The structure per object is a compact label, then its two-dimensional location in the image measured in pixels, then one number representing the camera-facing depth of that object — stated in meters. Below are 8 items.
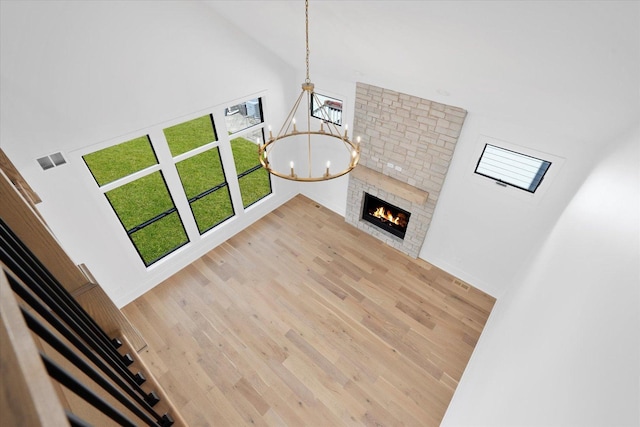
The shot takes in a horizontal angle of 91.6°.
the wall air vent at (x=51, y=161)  3.22
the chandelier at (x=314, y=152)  5.55
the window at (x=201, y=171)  6.92
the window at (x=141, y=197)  6.06
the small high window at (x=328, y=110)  5.31
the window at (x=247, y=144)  5.21
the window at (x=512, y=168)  3.75
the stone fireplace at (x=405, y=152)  4.21
